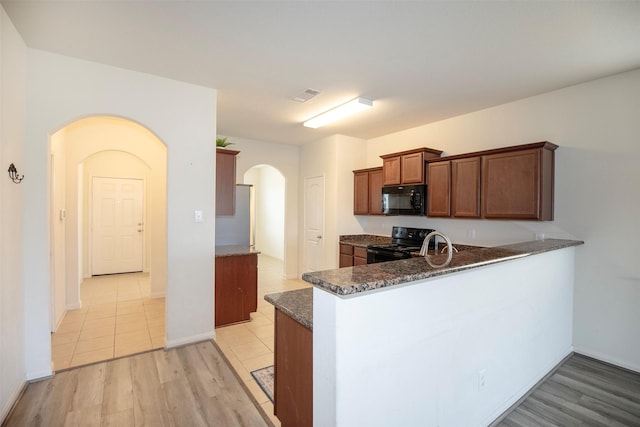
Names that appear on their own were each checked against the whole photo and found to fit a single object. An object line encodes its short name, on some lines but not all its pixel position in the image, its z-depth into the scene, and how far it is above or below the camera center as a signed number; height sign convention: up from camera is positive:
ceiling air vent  3.17 +1.28
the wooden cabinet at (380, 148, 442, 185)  4.01 +0.64
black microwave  4.04 +0.15
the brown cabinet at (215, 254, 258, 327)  3.54 -1.00
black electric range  3.95 -0.54
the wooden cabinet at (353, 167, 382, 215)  4.77 +0.31
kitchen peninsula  1.19 -0.66
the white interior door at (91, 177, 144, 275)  5.98 -0.38
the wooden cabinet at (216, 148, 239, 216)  3.70 +0.35
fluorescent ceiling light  3.37 +1.23
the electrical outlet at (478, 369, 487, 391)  1.82 -1.07
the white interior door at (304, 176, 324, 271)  5.39 -0.26
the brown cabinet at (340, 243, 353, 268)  4.82 -0.77
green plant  3.75 +0.85
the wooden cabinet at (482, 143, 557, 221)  2.92 +0.29
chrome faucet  1.55 -0.25
